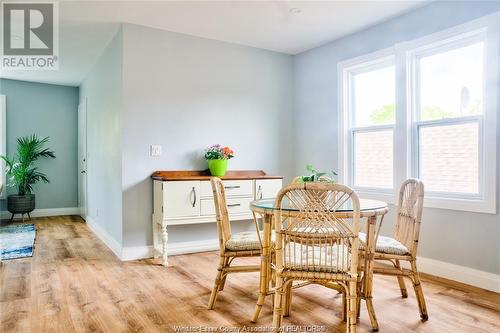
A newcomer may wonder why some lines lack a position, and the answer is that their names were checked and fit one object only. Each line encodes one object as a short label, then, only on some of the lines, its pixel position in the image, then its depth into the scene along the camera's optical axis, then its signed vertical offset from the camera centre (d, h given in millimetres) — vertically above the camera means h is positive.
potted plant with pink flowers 4121 +70
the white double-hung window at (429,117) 3002 +459
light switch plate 4001 +167
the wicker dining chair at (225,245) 2488 -544
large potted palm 6207 -112
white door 6266 +128
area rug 4035 -959
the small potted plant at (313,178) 2608 -92
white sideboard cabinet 3670 -335
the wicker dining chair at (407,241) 2365 -524
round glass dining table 2194 -525
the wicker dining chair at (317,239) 1896 -397
